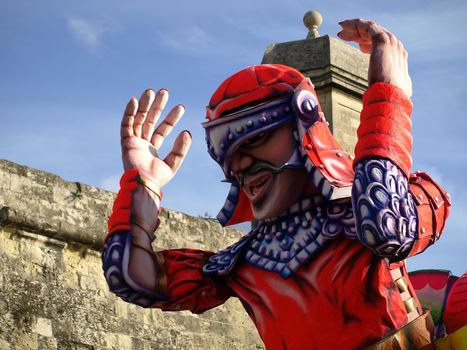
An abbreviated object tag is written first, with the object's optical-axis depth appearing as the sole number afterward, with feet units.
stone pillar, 19.44
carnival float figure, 13.98
